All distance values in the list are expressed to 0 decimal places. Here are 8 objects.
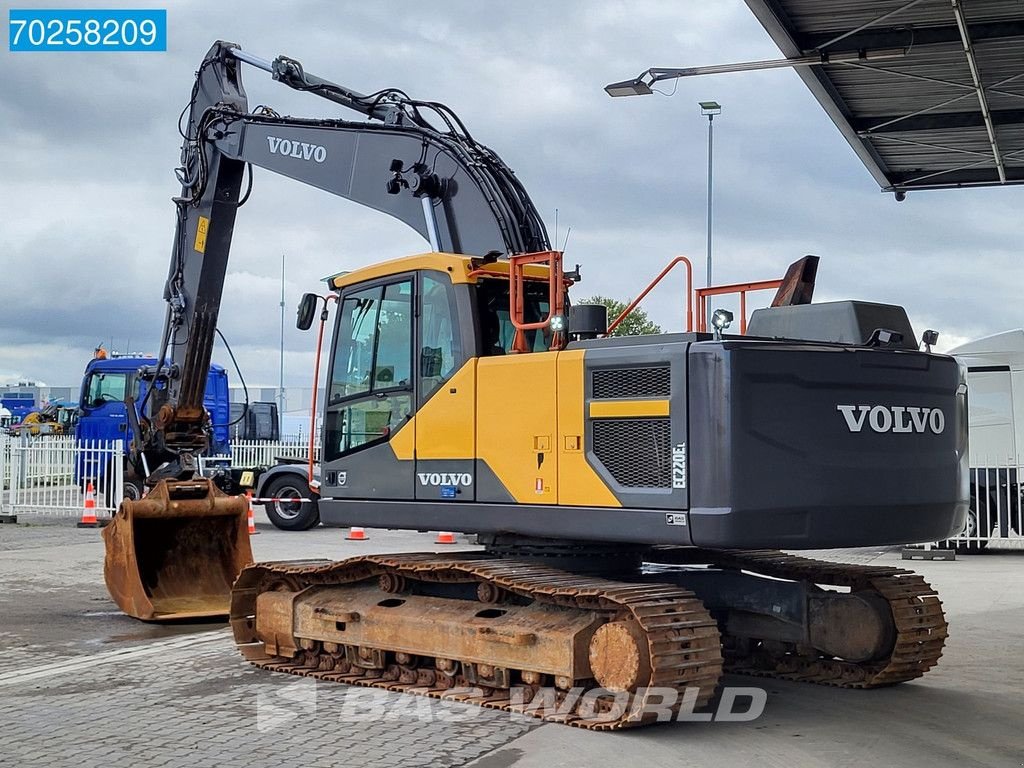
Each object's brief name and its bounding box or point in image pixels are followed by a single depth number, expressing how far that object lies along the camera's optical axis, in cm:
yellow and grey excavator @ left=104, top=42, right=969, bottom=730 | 662
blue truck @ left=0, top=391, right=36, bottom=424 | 5558
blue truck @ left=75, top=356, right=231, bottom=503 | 2327
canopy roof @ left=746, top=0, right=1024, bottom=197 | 1153
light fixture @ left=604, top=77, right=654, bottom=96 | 1324
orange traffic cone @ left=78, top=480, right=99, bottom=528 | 1958
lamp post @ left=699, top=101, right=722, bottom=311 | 2725
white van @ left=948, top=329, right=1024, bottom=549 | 1714
